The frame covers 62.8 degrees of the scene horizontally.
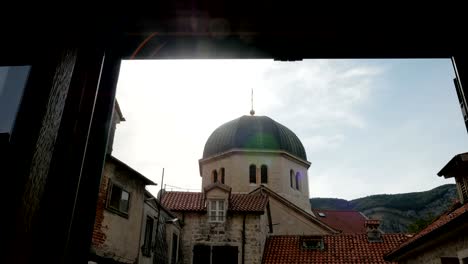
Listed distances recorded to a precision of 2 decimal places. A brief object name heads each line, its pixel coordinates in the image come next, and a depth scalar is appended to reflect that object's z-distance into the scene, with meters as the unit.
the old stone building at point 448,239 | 9.97
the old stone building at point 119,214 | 13.98
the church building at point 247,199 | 23.28
